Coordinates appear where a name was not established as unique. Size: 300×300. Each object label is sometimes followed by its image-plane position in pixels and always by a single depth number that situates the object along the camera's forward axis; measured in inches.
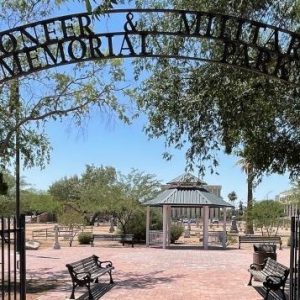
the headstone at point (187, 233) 1336.7
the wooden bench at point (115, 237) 1010.5
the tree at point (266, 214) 1167.0
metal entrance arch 176.4
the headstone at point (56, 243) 928.5
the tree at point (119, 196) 1189.7
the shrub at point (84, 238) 1059.0
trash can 525.9
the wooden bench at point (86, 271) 368.8
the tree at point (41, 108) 455.8
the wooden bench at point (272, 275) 348.4
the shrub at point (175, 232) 1112.1
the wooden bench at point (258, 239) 983.6
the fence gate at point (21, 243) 203.5
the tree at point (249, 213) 1216.6
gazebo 978.2
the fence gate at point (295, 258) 206.7
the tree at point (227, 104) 292.0
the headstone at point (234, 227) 1560.9
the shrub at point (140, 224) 1079.0
